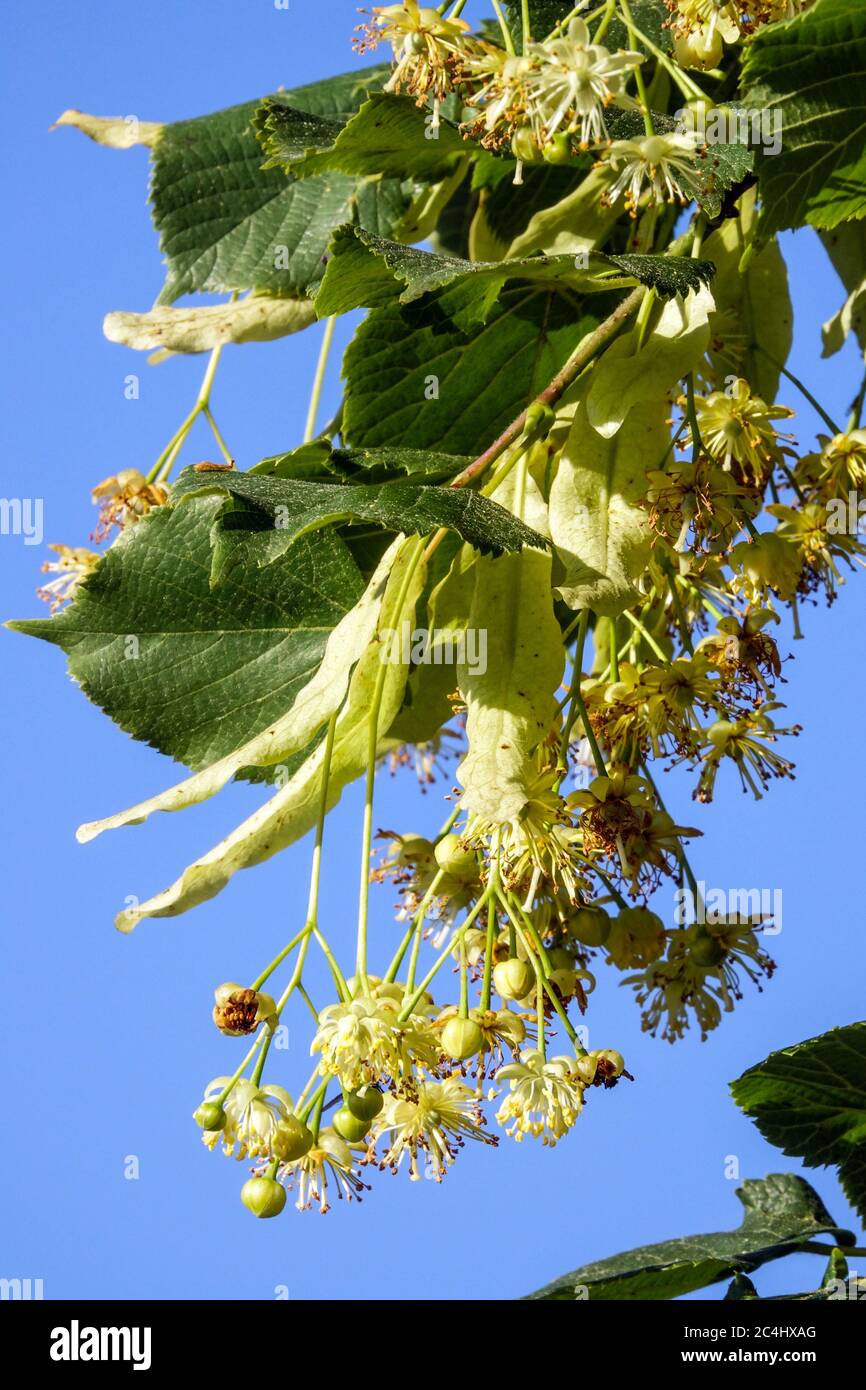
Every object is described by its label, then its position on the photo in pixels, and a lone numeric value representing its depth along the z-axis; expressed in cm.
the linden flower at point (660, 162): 41
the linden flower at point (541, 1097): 41
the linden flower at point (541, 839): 41
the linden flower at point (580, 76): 40
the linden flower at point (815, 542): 46
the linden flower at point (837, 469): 46
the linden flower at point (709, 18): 43
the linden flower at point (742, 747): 46
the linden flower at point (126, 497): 50
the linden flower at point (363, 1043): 40
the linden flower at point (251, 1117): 40
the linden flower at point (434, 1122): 41
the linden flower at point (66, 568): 50
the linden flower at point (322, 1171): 41
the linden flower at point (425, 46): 43
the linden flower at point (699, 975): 47
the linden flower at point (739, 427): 44
